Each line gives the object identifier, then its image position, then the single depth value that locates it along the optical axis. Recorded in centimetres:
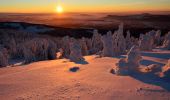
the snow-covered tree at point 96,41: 2002
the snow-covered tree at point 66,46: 1806
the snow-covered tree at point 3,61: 1311
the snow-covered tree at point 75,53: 741
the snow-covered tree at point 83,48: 1646
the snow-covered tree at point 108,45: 802
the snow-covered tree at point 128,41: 1527
